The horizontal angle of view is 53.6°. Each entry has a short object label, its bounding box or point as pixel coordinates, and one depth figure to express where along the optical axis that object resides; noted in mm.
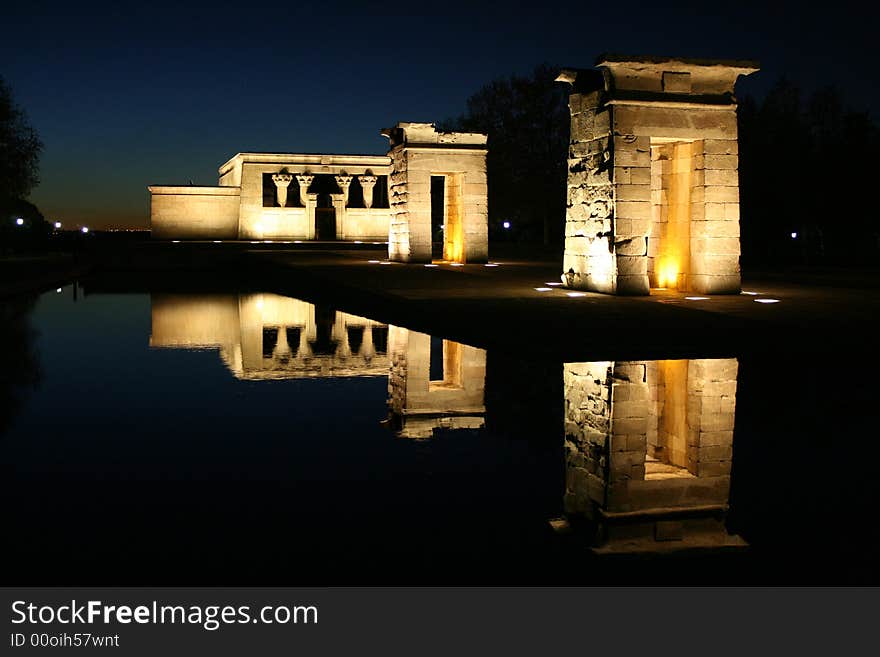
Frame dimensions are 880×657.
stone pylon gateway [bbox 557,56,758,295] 16125
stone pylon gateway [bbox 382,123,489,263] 27234
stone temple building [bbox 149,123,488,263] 45250
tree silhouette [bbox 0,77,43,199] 36688
